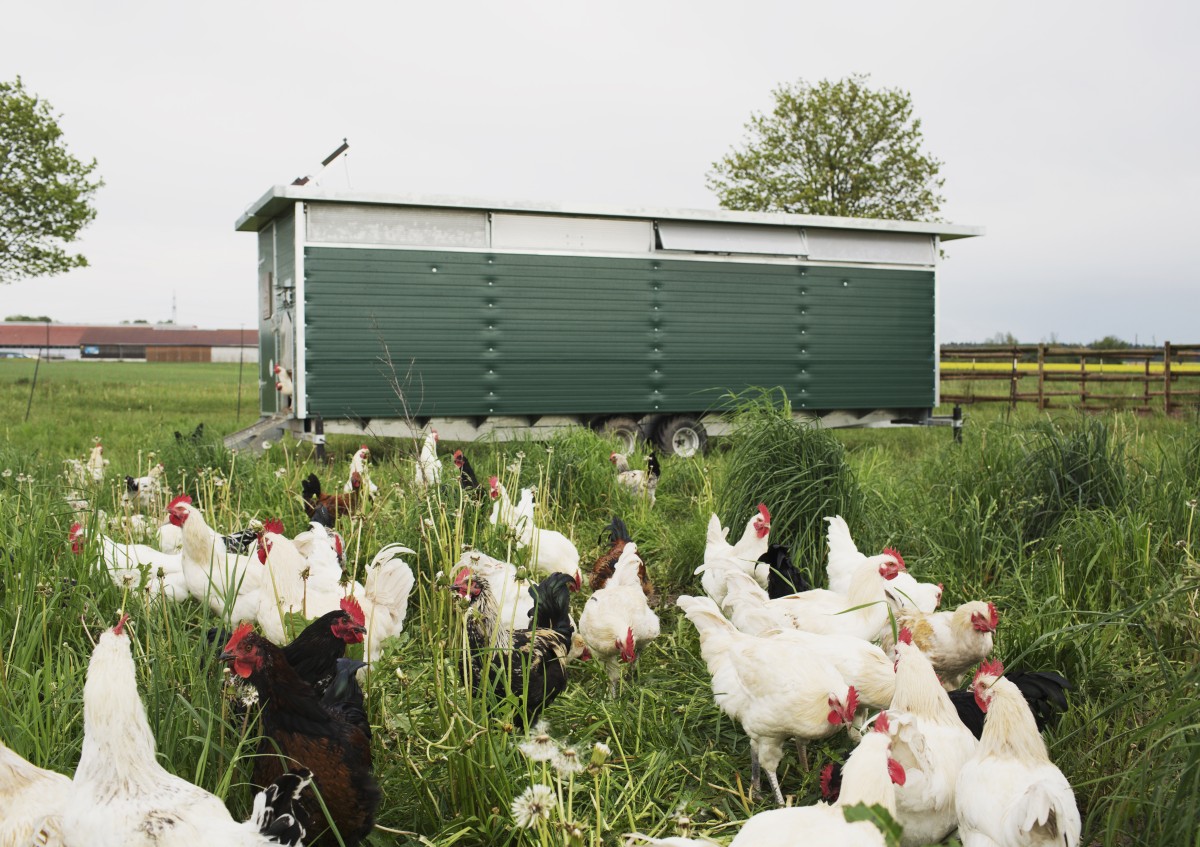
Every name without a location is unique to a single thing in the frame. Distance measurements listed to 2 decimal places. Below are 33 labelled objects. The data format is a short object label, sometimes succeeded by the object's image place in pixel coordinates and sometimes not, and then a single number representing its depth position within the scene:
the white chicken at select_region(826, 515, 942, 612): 4.01
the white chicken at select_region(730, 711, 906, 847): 1.99
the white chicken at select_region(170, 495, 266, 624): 3.86
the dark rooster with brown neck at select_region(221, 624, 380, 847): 2.37
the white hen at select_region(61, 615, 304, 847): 2.00
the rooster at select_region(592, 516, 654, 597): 4.80
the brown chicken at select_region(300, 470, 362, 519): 5.89
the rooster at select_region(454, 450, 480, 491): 6.06
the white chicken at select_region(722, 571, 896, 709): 3.19
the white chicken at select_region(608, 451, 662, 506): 7.28
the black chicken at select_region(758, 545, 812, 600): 4.52
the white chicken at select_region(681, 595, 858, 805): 2.93
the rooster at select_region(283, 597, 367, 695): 2.79
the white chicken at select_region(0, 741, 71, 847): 2.11
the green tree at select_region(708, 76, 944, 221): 23.89
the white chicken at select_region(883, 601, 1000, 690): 3.39
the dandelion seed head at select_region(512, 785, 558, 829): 1.84
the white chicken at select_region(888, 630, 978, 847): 2.54
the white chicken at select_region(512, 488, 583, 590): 4.83
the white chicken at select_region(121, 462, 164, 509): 5.92
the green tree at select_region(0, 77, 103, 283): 19.41
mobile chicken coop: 10.27
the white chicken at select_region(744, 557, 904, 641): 3.77
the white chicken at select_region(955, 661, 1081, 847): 2.25
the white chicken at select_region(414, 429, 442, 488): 4.75
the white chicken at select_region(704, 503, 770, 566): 4.57
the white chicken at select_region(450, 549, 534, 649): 3.51
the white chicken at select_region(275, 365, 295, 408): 10.30
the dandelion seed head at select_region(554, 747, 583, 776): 2.10
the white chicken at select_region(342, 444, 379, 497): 6.77
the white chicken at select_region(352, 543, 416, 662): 3.67
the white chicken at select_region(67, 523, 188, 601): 3.74
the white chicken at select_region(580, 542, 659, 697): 3.78
